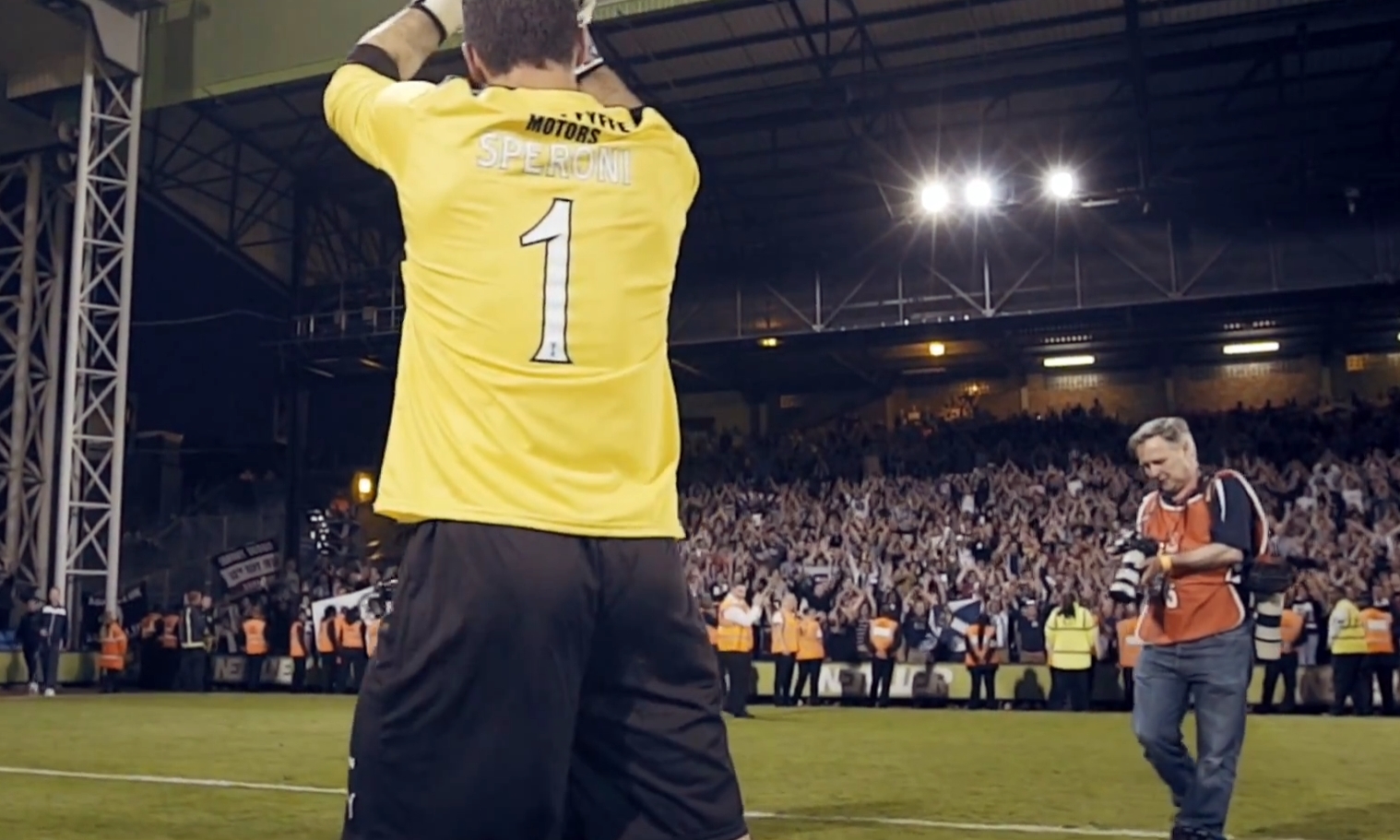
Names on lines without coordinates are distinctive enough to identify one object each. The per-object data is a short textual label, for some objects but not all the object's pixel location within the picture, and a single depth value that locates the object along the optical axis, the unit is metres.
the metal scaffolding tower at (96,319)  23.19
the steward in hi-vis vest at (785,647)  21.73
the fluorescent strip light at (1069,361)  33.53
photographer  6.23
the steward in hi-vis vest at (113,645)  23.67
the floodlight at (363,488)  34.06
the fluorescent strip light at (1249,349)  32.31
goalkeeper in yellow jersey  2.18
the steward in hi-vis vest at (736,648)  17.86
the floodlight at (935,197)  24.69
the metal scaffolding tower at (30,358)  25.11
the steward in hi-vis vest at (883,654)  21.95
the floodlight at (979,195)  24.25
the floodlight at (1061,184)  23.83
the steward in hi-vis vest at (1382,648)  18.52
